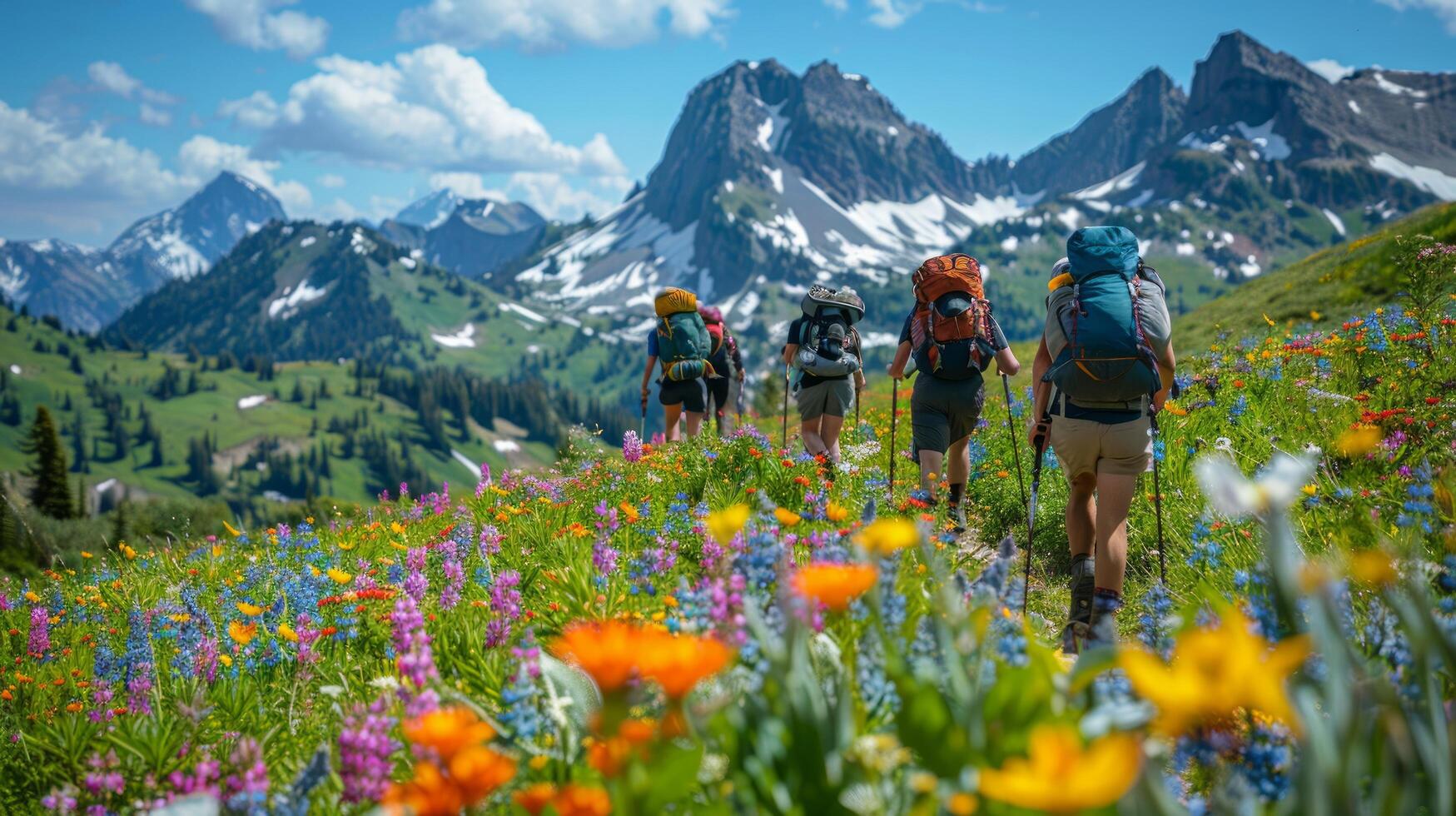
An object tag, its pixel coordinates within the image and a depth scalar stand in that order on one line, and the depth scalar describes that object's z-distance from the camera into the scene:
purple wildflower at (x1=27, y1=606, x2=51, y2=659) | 5.84
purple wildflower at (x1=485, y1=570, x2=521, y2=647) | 4.01
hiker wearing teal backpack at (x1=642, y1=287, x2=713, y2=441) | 12.43
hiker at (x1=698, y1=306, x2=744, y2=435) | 13.68
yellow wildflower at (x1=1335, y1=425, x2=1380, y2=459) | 5.12
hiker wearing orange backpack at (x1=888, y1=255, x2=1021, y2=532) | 8.15
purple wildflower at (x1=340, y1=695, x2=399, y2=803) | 2.60
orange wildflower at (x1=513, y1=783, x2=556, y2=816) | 1.94
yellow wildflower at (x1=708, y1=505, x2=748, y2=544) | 2.21
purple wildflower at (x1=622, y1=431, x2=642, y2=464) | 8.51
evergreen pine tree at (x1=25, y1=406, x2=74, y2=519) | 65.00
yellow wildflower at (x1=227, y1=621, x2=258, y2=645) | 4.26
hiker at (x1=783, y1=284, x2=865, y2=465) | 9.84
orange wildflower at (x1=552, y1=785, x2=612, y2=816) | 1.75
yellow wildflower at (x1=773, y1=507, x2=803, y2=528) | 3.64
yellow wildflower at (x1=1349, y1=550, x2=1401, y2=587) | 1.94
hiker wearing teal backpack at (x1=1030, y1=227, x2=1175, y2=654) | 5.62
